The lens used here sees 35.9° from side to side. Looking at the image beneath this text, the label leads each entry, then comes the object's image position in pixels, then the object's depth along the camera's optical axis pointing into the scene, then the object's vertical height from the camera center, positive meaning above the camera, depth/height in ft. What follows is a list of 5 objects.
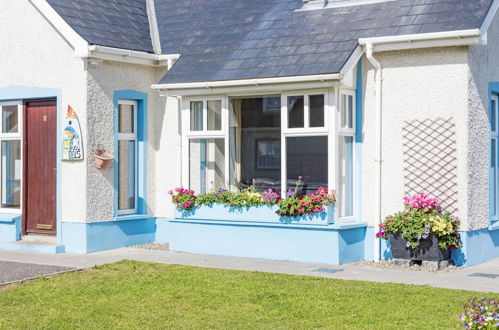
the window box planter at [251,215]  40.75 -2.30
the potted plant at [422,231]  38.55 -2.84
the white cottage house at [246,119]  40.50 +3.17
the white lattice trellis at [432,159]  39.88 +0.80
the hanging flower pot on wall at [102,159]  44.93 +0.91
